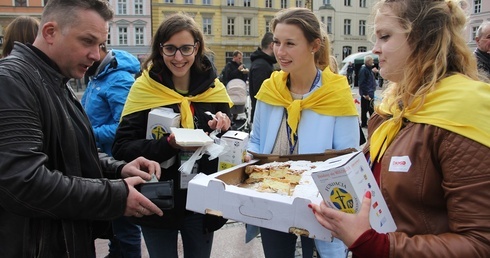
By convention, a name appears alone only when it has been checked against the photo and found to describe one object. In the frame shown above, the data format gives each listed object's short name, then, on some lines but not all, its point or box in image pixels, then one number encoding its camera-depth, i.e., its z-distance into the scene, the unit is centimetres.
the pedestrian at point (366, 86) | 1052
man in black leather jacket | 138
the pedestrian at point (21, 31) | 315
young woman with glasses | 235
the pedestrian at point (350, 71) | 2755
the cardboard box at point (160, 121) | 230
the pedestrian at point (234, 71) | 880
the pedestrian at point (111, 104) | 327
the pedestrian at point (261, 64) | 598
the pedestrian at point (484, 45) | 455
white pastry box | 149
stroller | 680
